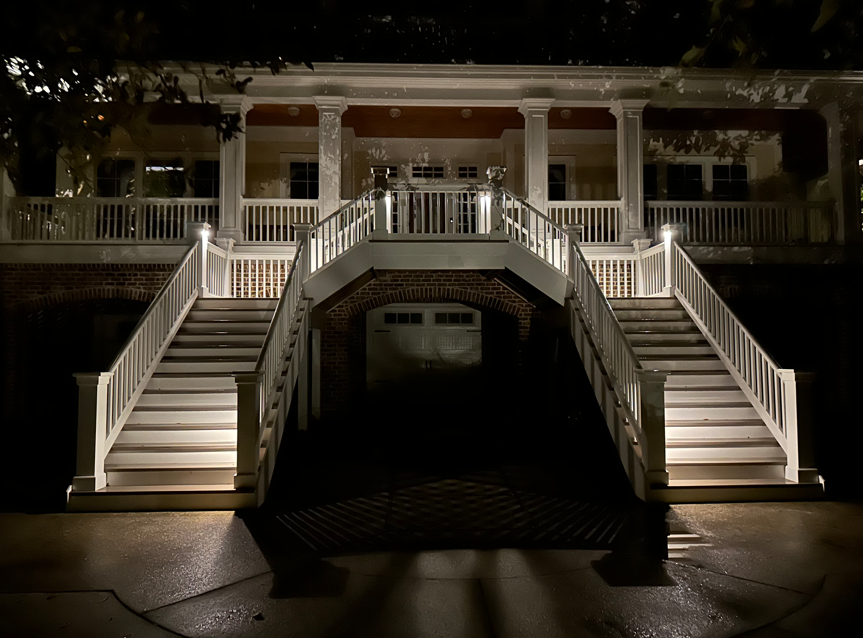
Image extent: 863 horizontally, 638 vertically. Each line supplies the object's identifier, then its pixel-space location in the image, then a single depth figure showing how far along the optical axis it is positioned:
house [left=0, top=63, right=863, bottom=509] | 6.21
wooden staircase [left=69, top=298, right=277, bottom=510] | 5.69
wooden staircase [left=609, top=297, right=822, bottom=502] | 5.95
